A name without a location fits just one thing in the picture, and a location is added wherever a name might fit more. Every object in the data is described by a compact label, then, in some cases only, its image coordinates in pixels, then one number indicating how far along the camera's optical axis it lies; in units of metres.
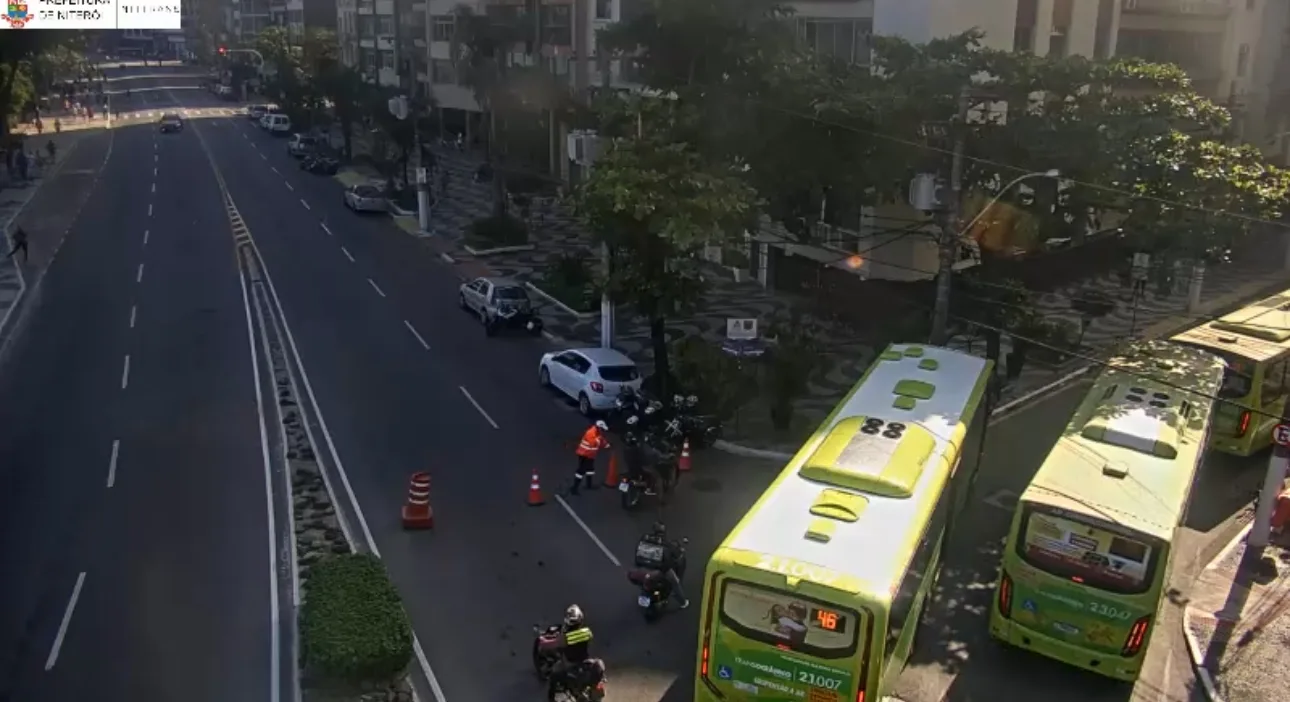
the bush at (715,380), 24.86
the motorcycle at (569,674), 14.01
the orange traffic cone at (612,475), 22.08
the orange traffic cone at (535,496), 21.00
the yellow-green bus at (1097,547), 14.36
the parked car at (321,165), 69.12
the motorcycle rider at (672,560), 16.84
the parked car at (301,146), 74.81
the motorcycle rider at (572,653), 14.02
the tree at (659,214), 23.58
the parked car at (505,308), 33.72
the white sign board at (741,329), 25.88
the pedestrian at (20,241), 40.38
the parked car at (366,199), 55.19
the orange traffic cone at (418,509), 19.66
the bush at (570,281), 36.91
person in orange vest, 21.06
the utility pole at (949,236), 21.27
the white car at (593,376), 26.19
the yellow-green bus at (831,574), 11.94
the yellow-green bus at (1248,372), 23.11
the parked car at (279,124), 89.75
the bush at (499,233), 47.28
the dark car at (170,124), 87.50
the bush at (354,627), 13.85
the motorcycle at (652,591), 16.55
